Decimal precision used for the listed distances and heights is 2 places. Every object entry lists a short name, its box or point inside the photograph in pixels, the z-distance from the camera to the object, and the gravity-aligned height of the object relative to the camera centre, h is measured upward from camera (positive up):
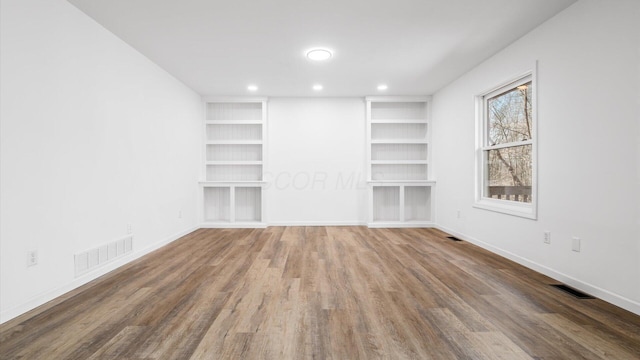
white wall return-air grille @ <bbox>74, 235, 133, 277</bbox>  2.61 -0.74
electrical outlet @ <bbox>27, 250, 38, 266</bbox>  2.11 -0.57
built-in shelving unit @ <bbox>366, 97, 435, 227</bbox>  5.75 +0.44
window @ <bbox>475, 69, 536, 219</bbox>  3.26 +0.39
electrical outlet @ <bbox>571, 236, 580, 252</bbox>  2.51 -0.55
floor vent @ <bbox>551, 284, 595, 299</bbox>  2.32 -0.92
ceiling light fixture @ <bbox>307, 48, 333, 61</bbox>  3.50 +1.54
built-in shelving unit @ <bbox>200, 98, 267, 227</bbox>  5.70 +0.41
